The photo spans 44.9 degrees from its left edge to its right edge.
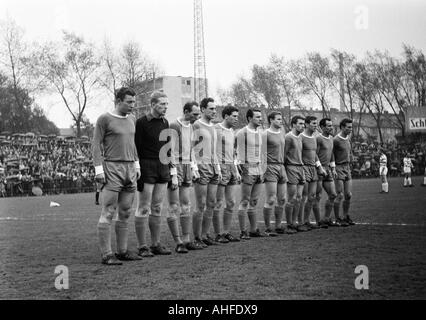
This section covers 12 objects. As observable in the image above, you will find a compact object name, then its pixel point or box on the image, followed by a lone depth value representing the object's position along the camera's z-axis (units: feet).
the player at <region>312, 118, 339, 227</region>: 34.86
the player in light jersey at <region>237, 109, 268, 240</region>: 29.91
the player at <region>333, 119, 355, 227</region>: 35.29
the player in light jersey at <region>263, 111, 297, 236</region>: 30.83
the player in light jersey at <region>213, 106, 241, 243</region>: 28.25
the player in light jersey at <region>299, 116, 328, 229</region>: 33.65
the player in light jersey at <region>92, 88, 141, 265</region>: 22.45
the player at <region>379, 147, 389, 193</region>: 68.85
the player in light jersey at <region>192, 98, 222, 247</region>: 27.14
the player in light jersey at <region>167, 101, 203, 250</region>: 25.79
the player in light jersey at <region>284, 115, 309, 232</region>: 32.40
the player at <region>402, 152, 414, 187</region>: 80.59
